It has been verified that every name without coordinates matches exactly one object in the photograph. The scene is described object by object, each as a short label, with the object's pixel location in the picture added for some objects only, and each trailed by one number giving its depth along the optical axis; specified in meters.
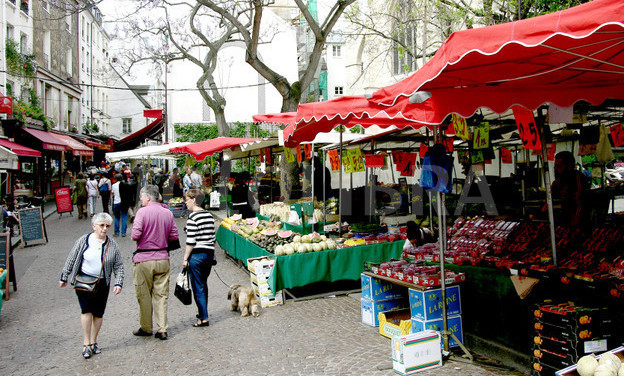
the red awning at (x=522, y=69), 2.92
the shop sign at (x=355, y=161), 10.15
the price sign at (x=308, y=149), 11.33
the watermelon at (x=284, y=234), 8.73
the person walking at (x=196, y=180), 20.52
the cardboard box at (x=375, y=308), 6.34
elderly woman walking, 5.45
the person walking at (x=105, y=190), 18.31
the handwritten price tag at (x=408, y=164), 10.85
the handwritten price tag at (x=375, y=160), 11.75
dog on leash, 7.07
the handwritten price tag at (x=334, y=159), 10.42
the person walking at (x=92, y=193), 18.27
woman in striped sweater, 6.47
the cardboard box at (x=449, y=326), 5.39
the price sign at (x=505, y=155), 12.14
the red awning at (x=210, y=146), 13.46
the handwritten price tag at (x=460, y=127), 6.68
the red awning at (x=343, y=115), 5.76
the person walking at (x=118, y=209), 14.25
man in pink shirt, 5.98
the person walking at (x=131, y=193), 14.32
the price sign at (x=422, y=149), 10.08
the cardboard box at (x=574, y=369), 3.34
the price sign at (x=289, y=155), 11.98
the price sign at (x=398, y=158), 11.05
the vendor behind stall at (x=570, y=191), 6.16
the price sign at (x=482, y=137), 7.68
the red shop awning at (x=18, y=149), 16.67
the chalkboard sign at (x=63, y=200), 18.60
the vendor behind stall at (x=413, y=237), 7.68
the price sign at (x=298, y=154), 11.69
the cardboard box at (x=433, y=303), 5.42
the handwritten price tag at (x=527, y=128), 5.55
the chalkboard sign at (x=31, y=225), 12.76
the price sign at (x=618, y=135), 7.53
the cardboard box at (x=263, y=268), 7.57
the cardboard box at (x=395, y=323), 5.57
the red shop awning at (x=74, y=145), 24.69
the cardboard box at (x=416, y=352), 4.77
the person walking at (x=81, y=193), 17.93
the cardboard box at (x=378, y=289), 6.31
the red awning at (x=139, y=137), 37.94
